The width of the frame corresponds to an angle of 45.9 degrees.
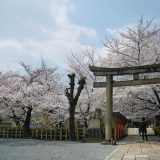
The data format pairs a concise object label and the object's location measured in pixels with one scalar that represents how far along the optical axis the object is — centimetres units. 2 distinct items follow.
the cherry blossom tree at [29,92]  1916
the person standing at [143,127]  1459
